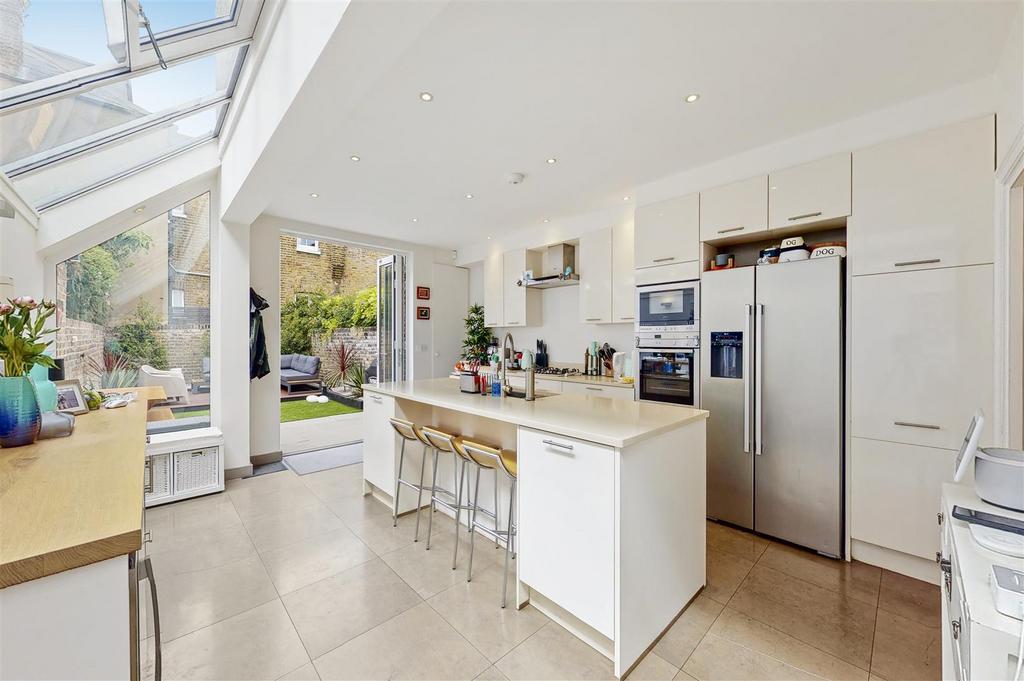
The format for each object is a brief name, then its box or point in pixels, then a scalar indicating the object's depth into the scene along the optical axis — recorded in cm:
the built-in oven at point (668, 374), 310
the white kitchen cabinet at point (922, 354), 208
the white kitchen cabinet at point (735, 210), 279
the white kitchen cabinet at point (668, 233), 312
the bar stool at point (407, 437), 264
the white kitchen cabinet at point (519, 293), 502
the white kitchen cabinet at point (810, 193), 247
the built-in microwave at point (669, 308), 308
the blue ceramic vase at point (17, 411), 137
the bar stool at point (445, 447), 235
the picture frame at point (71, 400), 201
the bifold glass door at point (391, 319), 568
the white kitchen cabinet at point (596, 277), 416
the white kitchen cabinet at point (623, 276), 397
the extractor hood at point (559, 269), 456
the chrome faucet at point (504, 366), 258
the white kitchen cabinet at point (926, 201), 208
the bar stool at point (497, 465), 209
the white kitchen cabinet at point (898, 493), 219
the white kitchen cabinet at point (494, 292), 533
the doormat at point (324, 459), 411
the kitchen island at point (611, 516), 160
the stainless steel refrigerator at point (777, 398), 247
